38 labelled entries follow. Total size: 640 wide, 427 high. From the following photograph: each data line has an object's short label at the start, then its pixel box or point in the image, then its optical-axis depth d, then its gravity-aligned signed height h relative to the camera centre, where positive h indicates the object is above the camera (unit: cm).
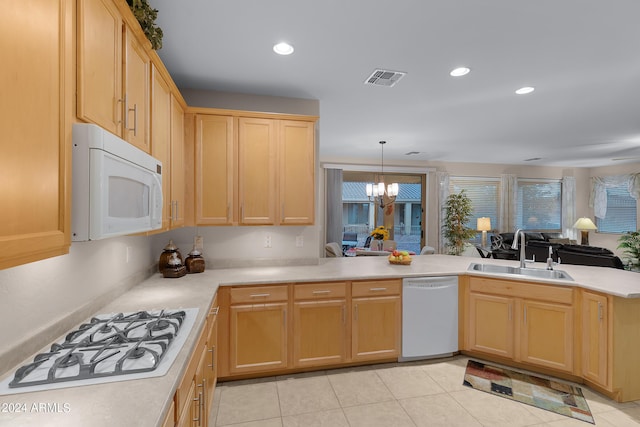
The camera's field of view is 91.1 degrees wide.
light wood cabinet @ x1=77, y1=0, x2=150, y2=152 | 110 +59
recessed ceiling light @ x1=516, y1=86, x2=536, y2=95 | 301 +121
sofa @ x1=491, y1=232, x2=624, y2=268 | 465 -63
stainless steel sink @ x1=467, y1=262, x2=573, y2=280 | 293 -56
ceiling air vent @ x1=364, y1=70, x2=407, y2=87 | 268 +121
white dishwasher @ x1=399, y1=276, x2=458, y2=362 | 293 -98
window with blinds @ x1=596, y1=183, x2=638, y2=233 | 732 +6
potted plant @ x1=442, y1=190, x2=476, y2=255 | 716 -21
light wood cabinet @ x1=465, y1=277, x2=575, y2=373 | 265 -96
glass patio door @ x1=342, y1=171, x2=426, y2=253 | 737 +8
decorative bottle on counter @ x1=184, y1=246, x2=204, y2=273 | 279 -45
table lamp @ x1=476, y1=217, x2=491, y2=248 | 718 -26
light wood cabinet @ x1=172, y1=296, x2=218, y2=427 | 118 -80
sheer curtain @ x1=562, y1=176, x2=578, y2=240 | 794 +19
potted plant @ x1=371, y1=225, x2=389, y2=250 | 584 -43
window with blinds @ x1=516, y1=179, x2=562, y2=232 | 785 +24
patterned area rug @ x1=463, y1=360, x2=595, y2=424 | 232 -143
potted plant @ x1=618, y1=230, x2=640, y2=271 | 598 -64
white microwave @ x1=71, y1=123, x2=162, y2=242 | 103 +10
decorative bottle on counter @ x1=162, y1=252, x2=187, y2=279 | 260 -47
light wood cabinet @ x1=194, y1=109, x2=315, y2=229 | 279 +39
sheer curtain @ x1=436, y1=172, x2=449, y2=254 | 731 +23
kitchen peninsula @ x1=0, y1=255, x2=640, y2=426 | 93 -58
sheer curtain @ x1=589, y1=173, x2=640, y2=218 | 739 +63
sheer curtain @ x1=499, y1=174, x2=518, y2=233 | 764 +34
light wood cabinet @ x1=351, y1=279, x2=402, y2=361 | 281 -97
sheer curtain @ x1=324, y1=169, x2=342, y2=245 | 706 +21
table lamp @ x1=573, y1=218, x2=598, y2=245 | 732 -29
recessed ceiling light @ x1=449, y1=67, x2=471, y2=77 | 261 +121
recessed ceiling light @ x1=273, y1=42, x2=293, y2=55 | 223 +120
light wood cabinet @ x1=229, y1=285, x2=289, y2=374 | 255 -96
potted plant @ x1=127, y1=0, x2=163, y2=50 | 157 +101
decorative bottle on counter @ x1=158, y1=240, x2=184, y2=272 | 261 -36
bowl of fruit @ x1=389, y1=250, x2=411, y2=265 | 334 -48
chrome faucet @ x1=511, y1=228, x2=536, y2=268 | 307 -37
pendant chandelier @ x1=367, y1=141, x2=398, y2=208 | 589 +45
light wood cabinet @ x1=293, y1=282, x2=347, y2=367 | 269 -97
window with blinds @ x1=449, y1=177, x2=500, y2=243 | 756 +46
